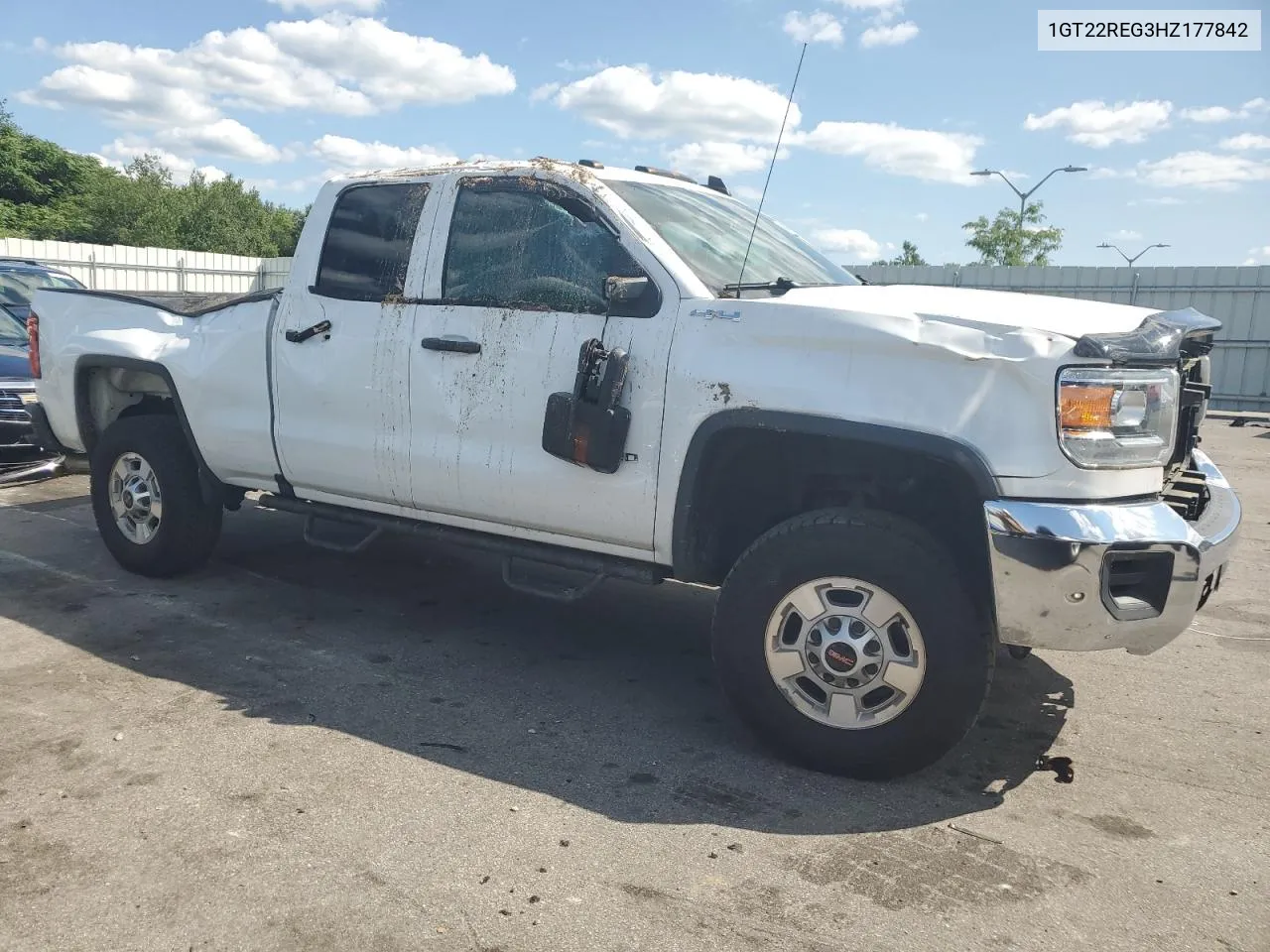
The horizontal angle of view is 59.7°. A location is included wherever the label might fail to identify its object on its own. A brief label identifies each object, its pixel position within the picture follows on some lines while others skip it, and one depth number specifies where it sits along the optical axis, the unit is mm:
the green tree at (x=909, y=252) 60041
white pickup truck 3289
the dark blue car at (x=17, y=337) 8273
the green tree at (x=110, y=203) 48906
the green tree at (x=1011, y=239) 33375
